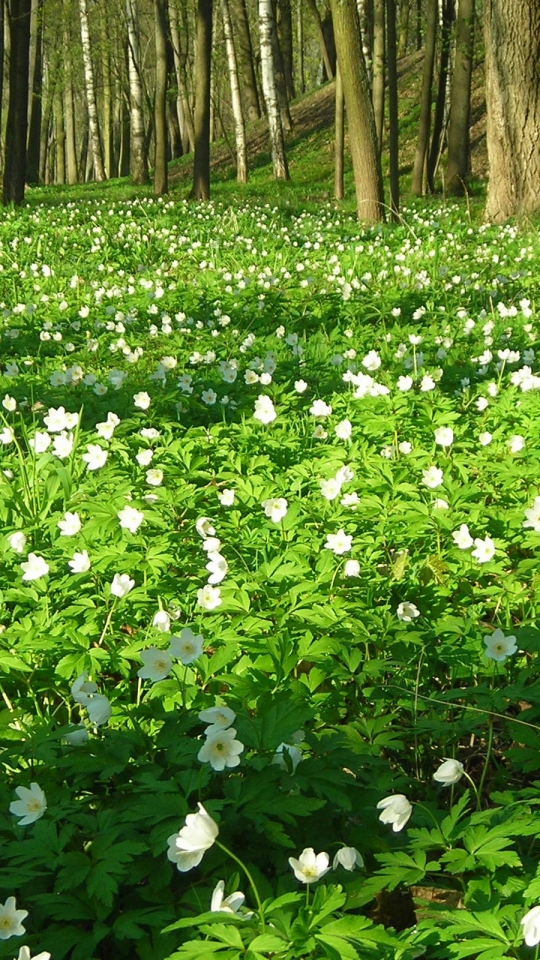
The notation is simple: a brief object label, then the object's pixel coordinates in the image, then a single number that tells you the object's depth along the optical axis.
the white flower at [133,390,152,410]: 4.14
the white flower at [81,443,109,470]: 3.42
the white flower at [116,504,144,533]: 2.96
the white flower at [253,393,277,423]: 3.98
